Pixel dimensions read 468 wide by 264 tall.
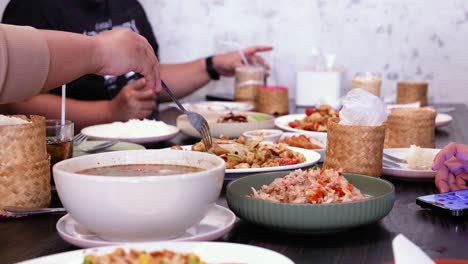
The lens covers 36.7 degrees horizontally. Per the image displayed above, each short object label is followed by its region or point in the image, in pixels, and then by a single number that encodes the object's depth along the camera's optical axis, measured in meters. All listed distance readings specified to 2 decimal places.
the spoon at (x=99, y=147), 2.06
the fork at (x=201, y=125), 1.92
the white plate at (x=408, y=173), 1.71
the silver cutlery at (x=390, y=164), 1.83
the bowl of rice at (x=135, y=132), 2.41
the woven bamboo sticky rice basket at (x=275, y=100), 3.19
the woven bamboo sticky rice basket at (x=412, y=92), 3.33
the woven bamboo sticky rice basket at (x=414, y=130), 2.10
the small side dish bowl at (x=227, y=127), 2.45
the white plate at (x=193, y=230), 1.17
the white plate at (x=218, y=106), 3.15
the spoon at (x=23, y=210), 1.41
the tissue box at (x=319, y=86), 3.58
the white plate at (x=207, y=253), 0.99
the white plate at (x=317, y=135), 2.21
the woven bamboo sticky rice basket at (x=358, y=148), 1.69
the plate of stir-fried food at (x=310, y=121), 2.48
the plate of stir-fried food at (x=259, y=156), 1.75
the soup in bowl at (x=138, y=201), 1.13
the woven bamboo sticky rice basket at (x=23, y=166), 1.42
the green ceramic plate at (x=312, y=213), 1.24
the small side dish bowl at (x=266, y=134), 2.16
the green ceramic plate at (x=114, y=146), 2.06
